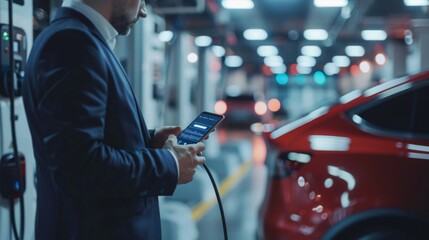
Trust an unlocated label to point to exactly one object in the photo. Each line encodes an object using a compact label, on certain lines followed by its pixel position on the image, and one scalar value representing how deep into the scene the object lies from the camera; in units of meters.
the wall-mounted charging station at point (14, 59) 2.72
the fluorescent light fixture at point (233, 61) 27.39
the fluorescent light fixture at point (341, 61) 27.27
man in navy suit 1.49
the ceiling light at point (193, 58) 11.59
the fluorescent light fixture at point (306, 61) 27.69
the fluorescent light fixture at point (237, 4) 9.37
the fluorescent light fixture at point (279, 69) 34.72
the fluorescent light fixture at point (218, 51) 18.95
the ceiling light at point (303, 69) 34.59
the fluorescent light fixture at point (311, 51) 21.28
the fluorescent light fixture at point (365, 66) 24.67
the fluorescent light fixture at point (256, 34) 12.07
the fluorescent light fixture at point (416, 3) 8.07
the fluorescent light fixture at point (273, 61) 27.57
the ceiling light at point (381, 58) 17.61
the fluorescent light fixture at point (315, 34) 12.33
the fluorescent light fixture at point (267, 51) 21.94
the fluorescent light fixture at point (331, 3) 9.20
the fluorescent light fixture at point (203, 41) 10.59
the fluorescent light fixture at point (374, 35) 13.19
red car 3.29
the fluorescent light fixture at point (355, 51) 20.45
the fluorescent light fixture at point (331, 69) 32.91
